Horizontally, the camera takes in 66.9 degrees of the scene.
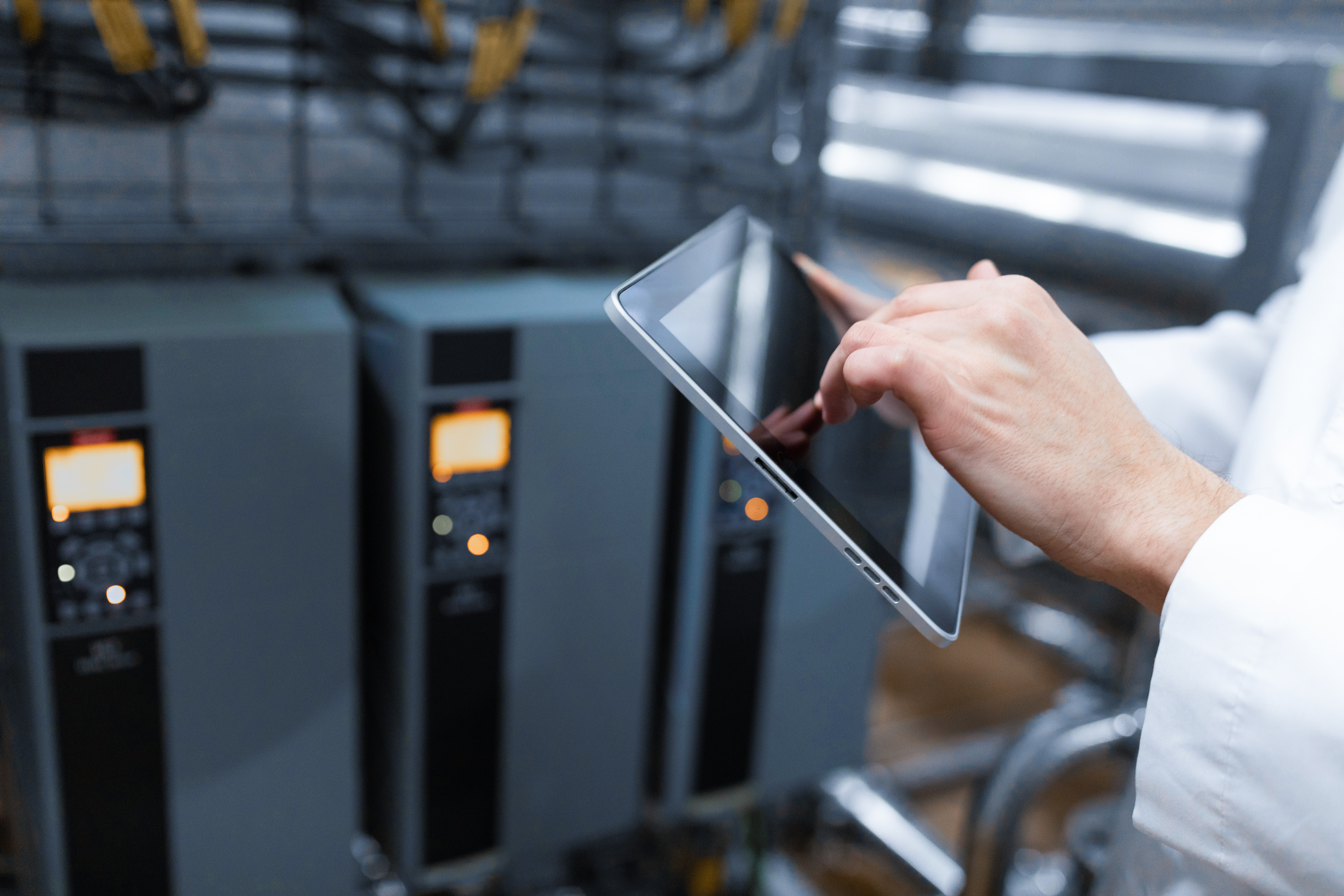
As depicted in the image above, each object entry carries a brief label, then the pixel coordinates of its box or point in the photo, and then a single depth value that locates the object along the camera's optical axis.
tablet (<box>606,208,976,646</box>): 0.55
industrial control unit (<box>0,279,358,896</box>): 0.89
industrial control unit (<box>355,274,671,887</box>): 1.06
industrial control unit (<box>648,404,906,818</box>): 1.28
